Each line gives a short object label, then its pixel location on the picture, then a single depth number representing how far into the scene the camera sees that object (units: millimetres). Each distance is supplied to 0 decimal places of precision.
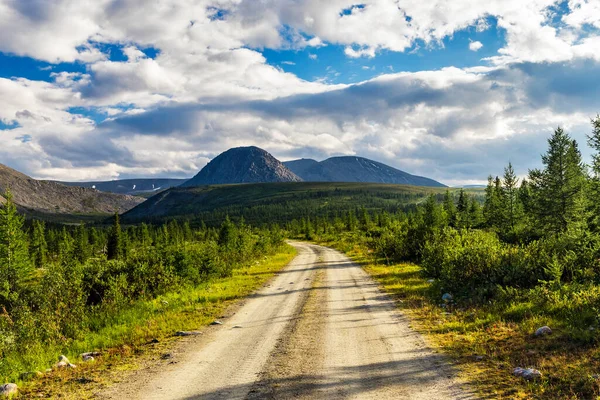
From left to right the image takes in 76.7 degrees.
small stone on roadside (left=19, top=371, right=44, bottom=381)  8695
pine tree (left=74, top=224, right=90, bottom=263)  87500
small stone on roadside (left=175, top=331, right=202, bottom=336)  12484
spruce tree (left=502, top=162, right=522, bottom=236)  48875
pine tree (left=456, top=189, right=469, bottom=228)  65188
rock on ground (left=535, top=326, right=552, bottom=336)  10773
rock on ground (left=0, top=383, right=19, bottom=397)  7691
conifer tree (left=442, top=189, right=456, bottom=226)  68575
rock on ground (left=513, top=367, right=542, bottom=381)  7988
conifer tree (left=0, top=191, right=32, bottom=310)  43938
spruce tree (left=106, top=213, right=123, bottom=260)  80206
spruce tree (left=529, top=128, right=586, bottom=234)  36750
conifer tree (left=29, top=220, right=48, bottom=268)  98062
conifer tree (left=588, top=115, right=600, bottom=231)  19969
